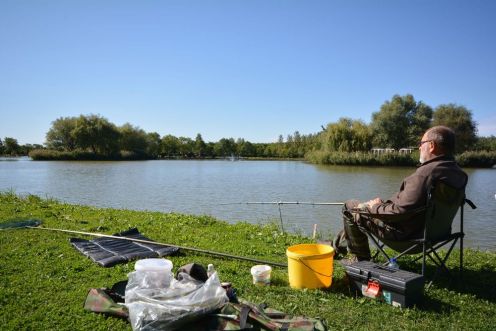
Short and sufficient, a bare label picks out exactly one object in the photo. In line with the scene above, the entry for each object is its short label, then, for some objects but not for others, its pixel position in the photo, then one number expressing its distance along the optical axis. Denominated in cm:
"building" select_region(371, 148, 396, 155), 4643
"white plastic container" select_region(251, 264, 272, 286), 365
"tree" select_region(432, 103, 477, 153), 4991
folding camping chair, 344
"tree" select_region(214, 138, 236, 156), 10421
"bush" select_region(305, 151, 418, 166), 4034
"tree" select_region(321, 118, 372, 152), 4806
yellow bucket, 350
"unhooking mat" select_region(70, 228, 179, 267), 443
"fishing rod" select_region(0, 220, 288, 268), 441
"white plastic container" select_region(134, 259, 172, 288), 304
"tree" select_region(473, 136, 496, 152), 4786
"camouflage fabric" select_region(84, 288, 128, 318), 288
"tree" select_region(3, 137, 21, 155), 8588
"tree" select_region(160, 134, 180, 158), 9656
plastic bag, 251
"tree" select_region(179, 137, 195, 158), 10010
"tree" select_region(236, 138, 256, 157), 10782
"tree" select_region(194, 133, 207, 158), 10081
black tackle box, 311
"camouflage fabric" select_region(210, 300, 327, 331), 247
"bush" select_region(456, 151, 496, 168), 4256
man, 345
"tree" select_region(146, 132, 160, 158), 8262
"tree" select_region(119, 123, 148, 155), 7618
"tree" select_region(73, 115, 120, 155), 6519
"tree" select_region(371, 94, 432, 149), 4975
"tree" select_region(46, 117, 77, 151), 6731
